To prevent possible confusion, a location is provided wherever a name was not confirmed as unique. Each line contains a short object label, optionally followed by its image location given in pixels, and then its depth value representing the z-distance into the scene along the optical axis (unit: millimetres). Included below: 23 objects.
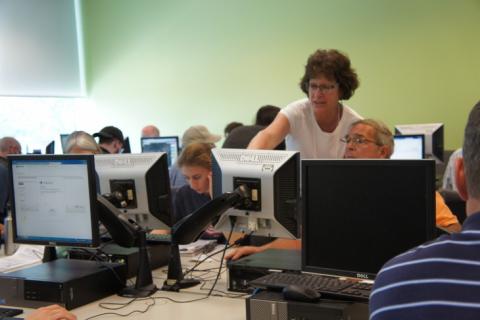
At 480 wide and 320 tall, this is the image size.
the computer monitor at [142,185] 2297
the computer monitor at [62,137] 6656
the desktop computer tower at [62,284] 1896
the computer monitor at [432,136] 5188
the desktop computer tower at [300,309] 1471
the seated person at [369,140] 2812
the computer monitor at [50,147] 6457
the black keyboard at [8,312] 1811
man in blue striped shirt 857
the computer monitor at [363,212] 1524
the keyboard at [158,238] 2465
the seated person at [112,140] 4605
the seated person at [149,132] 6590
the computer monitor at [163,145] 6254
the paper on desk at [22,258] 2443
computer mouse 1518
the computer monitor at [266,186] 1961
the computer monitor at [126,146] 5870
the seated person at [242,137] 3490
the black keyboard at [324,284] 1535
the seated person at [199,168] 2883
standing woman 2887
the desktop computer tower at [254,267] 1892
